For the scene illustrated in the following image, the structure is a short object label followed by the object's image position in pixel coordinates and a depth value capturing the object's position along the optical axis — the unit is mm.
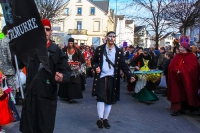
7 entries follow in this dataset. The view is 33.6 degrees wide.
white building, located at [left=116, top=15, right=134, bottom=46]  89150
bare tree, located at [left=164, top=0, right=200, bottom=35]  17188
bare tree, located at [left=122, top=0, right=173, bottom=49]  19172
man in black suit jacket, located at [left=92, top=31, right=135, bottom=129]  6887
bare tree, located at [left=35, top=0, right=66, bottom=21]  23423
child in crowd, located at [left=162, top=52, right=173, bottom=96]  12062
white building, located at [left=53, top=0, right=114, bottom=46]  71000
